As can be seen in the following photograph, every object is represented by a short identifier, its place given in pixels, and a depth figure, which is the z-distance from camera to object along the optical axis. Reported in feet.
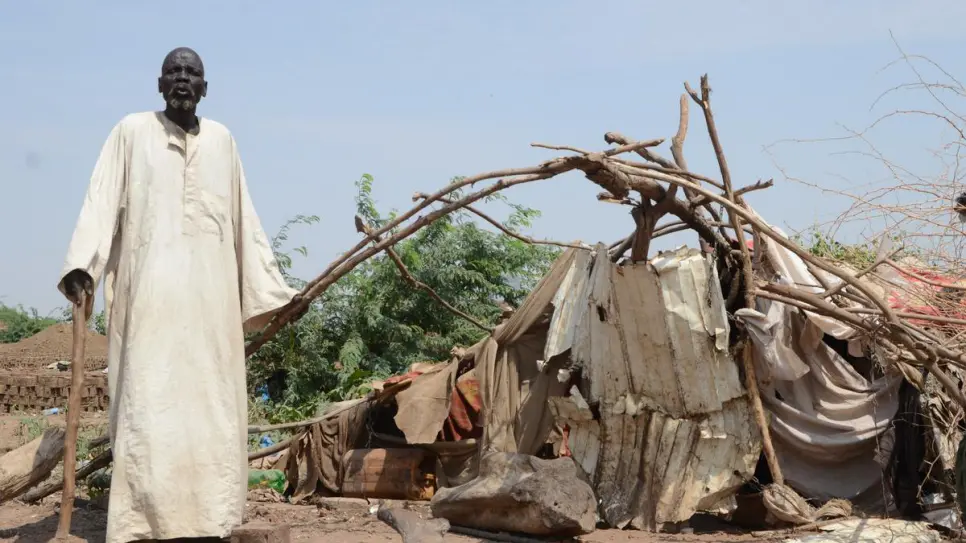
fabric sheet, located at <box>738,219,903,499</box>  22.63
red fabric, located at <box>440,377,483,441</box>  26.55
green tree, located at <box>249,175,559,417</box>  41.32
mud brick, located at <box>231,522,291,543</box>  15.25
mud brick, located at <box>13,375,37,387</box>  46.70
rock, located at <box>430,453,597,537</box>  20.11
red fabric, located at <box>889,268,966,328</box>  19.88
